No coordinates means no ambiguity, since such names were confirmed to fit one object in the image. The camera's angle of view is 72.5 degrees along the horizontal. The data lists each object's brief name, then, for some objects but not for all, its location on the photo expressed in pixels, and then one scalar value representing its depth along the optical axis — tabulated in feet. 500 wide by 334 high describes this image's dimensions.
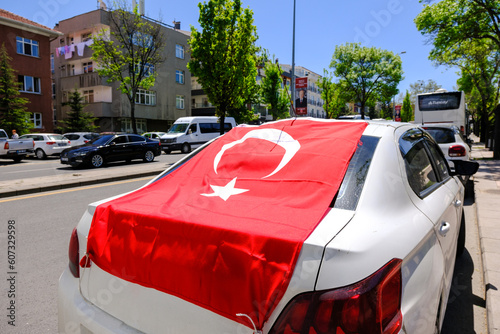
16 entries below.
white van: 76.84
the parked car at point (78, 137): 72.18
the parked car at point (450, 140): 26.46
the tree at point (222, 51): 60.18
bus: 68.08
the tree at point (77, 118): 99.86
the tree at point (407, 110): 252.91
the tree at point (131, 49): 90.96
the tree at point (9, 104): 82.43
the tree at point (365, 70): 147.02
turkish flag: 4.44
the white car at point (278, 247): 4.18
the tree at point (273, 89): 129.49
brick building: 95.66
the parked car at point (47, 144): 66.90
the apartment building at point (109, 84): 115.14
